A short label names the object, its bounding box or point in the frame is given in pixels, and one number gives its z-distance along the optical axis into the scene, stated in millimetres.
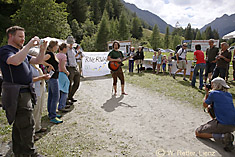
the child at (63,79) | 4508
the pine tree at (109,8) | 102312
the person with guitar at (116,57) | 6484
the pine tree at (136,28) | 99938
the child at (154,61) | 12664
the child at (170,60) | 11537
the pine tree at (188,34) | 104375
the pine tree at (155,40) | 77250
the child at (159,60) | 12219
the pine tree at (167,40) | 83750
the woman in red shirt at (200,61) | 7568
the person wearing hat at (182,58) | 10120
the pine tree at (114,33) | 57000
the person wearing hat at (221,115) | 3148
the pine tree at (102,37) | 54375
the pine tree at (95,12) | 87438
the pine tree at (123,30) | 60219
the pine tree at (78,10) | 63850
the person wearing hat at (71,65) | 5336
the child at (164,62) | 12191
